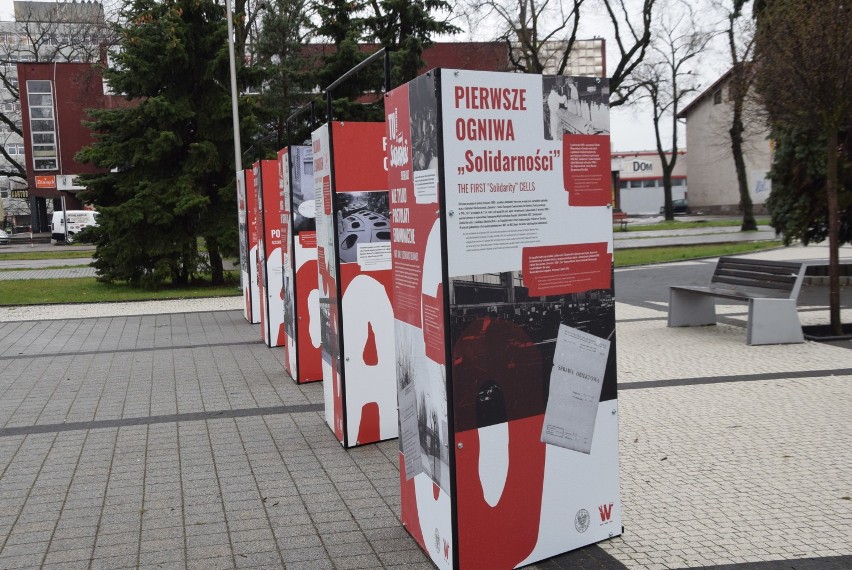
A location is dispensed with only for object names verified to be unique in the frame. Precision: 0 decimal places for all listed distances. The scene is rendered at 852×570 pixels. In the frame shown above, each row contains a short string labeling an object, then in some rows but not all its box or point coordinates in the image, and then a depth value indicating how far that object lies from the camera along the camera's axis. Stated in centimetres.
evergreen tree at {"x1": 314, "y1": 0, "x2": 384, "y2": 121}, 2423
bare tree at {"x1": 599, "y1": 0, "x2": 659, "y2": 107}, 3359
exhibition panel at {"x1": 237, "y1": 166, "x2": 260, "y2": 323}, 1310
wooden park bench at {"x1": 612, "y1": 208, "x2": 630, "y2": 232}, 4521
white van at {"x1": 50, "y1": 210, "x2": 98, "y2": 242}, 5047
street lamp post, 1930
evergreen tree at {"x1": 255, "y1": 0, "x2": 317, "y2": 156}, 2717
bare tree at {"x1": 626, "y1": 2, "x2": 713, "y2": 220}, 4225
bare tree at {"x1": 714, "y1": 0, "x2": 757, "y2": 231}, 1767
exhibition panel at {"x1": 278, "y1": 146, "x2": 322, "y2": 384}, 871
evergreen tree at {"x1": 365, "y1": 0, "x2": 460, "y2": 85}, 2453
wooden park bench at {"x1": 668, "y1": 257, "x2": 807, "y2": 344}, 1002
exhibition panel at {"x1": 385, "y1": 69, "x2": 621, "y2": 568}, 386
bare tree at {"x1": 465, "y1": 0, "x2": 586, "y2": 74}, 3188
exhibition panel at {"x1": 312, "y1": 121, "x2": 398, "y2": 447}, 628
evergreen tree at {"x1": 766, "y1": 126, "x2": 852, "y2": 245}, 1577
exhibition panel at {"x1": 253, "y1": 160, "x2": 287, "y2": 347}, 1096
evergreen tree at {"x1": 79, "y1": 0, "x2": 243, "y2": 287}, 1995
